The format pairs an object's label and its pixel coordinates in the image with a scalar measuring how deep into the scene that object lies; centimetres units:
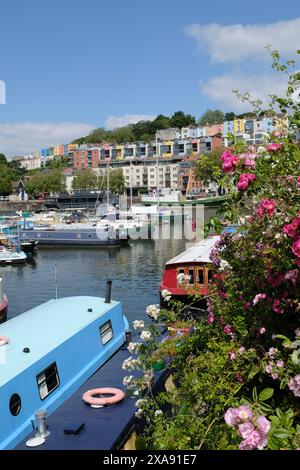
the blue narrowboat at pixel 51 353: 896
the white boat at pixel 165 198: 10862
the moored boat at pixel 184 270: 2603
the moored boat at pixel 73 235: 5828
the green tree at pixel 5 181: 15725
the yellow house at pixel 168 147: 17125
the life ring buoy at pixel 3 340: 1002
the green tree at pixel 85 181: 13775
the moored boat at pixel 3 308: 2327
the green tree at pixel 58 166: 19600
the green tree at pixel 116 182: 13562
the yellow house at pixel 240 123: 16949
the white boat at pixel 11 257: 4703
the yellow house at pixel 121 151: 18468
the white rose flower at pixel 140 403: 498
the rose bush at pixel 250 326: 390
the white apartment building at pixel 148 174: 15212
